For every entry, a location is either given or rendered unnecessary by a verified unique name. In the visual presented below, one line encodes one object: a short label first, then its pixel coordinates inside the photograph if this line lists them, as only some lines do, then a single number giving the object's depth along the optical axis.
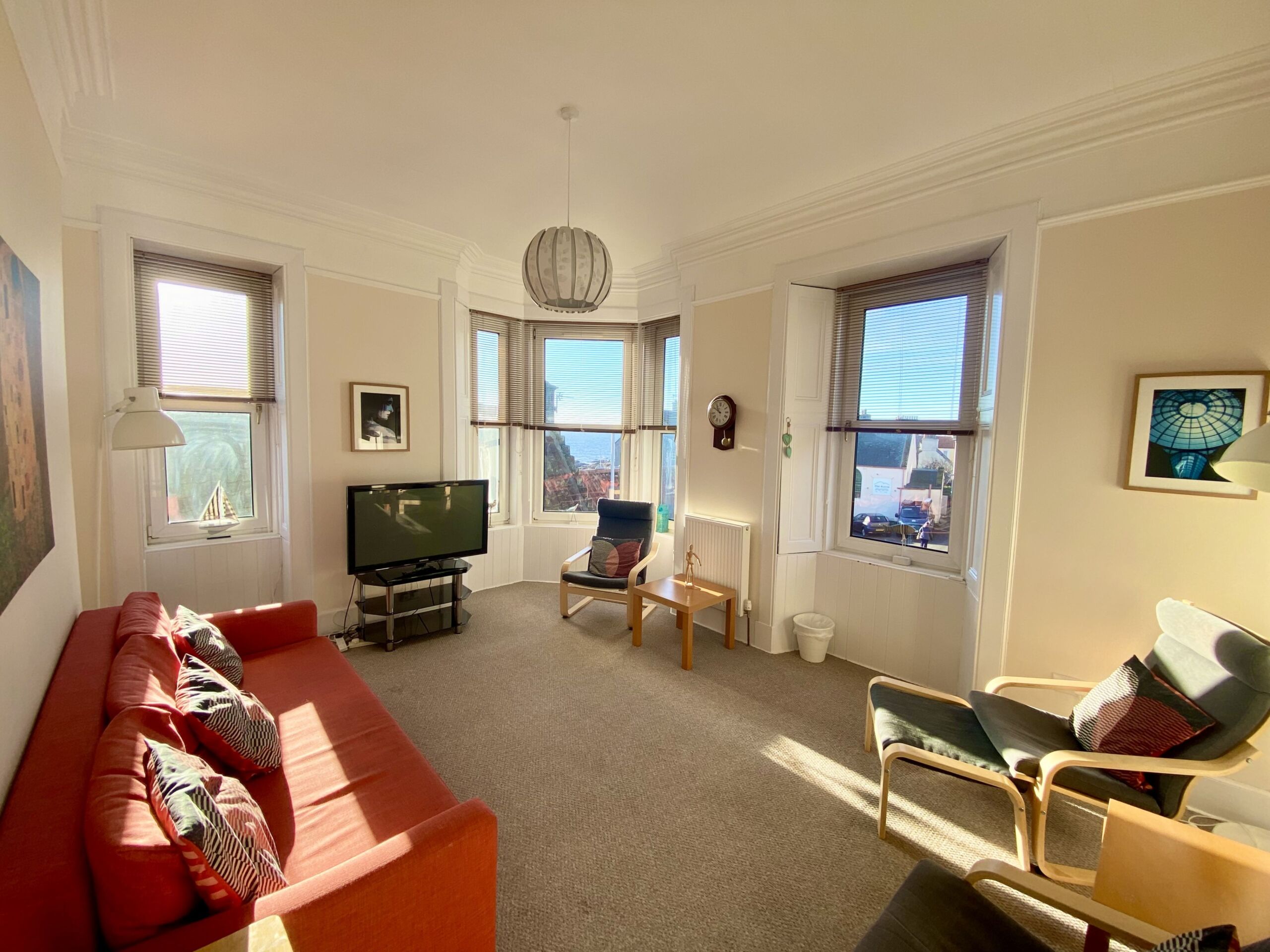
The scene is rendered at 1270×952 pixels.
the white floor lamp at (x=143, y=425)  2.46
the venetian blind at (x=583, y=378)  5.00
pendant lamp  2.37
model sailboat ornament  3.36
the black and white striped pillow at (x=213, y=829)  1.01
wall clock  3.76
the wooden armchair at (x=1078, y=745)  1.66
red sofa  0.93
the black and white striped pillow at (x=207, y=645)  2.06
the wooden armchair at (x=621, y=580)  4.01
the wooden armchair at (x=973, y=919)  1.20
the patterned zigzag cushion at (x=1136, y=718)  1.75
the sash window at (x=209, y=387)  3.12
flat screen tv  3.56
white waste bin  3.45
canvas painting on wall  1.25
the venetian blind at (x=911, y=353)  3.05
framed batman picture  3.72
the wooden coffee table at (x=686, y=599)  3.39
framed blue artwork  2.00
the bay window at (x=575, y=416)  4.85
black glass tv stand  3.58
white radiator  3.71
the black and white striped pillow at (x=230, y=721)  1.58
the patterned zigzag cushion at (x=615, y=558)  4.18
